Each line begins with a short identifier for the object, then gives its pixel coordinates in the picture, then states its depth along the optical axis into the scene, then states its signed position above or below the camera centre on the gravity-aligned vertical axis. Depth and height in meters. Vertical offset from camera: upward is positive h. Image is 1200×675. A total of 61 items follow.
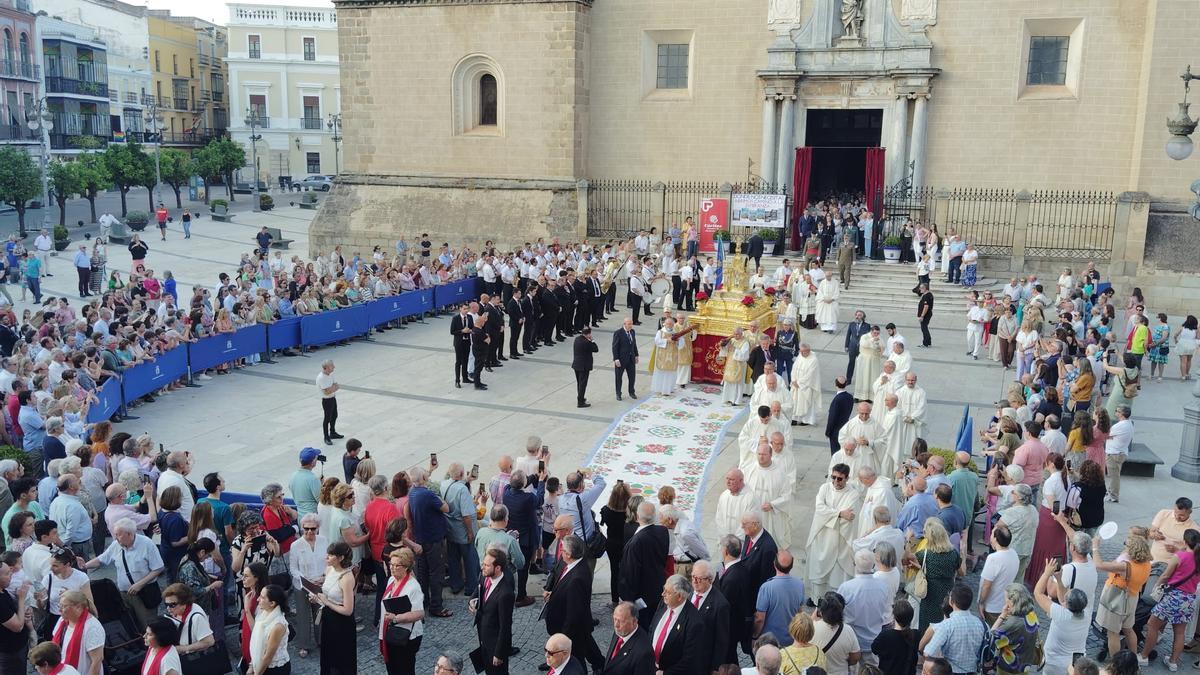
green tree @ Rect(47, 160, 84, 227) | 40.75 -0.77
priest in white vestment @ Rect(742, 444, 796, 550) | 10.31 -3.38
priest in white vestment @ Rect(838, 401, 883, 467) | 11.60 -3.03
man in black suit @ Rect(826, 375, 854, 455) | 12.95 -3.05
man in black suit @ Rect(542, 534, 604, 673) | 7.69 -3.35
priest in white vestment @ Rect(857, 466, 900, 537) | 9.74 -3.17
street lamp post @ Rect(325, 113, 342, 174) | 63.03 +2.68
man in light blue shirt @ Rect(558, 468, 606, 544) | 9.55 -3.23
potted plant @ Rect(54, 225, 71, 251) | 34.81 -2.69
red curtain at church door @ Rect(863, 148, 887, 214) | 28.45 +0.14
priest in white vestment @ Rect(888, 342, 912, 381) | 15.02 -2.72
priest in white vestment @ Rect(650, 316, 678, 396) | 17.19 -3.26
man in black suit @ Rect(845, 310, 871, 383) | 17.08 -2.70
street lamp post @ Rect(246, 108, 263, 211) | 54.89 +2.52
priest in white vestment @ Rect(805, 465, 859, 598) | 9.78 -3.56
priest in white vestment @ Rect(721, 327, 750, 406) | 16.72 -3.26
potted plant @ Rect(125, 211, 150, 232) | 41.53 -2.41
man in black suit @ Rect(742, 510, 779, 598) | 8.48 -3.26
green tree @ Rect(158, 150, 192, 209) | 49.75 -0.17
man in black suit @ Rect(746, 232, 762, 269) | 26.52 -1.88
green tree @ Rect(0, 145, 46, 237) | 38.31 -0.69
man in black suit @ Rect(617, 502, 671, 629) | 8.62 -3.41
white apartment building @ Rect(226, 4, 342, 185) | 63.66 +5.68
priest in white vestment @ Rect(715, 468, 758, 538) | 10.01 -3.38
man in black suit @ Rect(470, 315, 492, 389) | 17.50 -3.11
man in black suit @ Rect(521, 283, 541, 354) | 20.25 -3.01
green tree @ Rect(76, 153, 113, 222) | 42.06 -0.47
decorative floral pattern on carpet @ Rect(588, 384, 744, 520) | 13.39 -4.08
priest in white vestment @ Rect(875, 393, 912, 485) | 12.93 -3.47
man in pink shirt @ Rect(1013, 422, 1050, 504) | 10.96 -3.05
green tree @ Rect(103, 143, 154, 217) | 45.28 -0.10
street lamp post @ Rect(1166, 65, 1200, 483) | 12.86 -3.47
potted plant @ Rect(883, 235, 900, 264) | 27.05 -1.92
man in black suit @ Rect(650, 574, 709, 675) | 7.13 -3.35
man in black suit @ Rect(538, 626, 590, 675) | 6.41 -3.13
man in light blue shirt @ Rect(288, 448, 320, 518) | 9.73 -3.19
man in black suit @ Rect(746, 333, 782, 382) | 16.50 -3.06
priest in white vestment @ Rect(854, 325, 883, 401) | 16.30 -3.07
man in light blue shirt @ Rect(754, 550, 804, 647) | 7.85 -3.38
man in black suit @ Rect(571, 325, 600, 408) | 16.41 -3.16
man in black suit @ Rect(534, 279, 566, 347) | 20.83 -2.96
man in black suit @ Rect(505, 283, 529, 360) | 19.62 -2.96
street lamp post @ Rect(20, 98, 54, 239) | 38.28 +1.48
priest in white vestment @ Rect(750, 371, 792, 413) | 13.77 -3.02
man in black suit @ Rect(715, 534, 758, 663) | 8.07 -3.37
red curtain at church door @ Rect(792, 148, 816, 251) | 29.33 -0.32
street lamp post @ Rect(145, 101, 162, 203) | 47.40 +0.14
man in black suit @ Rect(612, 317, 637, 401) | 16.83 -3.06
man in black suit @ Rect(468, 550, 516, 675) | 7.50 -3.38
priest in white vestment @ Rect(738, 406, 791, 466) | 12.03 -3.20
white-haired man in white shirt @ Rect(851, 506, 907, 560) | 8.77 -3.22
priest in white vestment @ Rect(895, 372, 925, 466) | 13.32 -3.10
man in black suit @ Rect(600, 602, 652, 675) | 6.77 -3.27
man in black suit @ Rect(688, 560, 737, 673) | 7.27 -3.22
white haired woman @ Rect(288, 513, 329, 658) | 8.35 -3.29
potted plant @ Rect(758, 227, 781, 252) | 27.97 -1.72
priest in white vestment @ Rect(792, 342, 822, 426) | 15.48 -3.31
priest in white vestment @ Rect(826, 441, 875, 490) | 10.86 -3.20
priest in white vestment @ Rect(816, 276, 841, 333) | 21.86 -2.80
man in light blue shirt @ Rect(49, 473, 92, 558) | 8.96 -3.22
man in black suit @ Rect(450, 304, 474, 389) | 17.44 -3.03
